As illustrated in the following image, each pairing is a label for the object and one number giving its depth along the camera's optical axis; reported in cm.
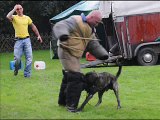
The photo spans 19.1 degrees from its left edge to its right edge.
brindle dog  869
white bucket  1670
